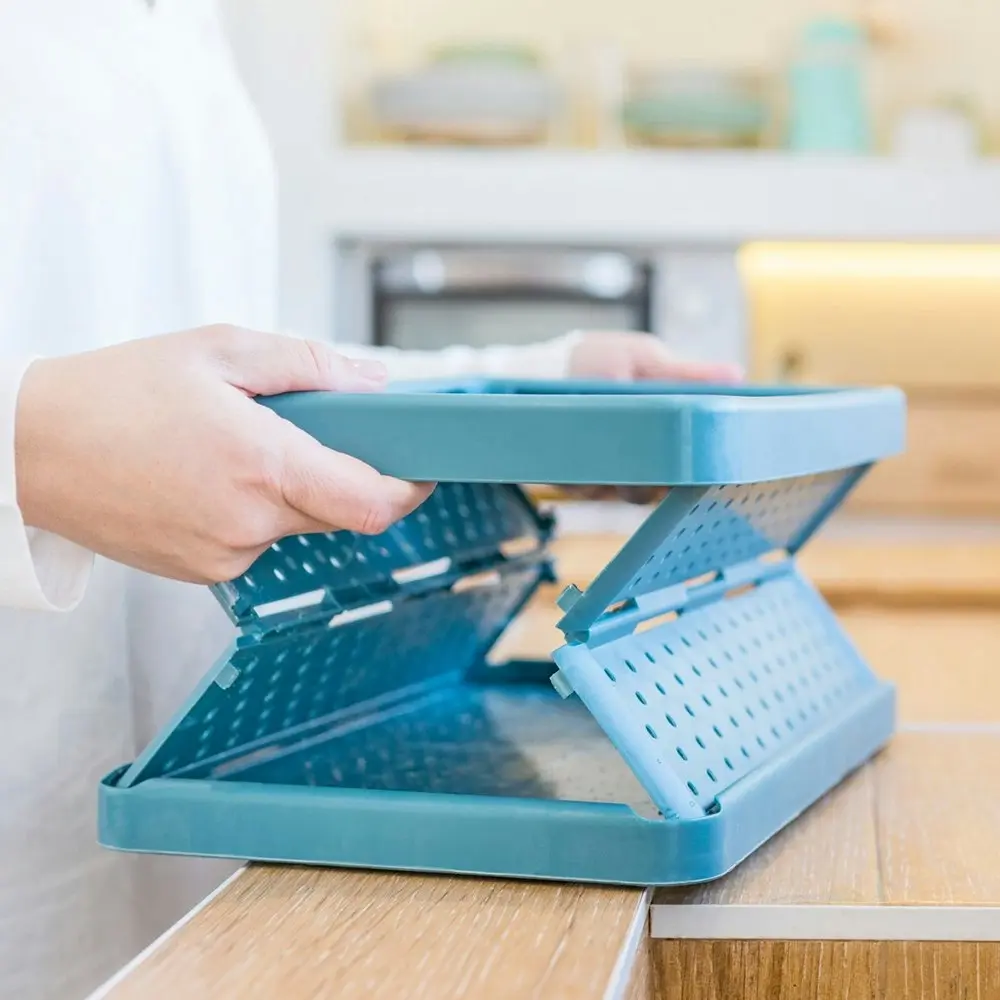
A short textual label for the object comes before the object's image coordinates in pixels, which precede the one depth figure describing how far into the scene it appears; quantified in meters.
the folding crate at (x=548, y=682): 0.90
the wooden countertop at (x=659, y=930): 0.85
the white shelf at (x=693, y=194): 3.07
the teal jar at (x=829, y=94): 3.20
